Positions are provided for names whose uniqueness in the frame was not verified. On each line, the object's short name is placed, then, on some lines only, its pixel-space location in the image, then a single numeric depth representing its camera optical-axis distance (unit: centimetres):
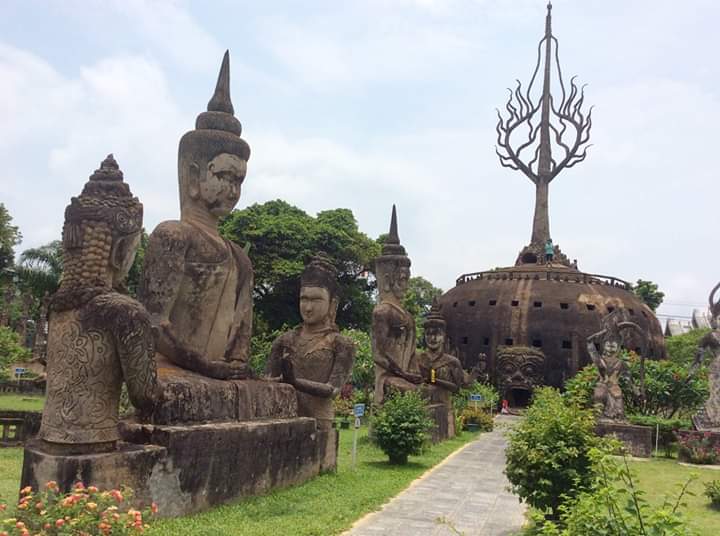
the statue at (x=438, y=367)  1578
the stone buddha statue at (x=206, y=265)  654
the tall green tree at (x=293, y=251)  3186
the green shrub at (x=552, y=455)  613
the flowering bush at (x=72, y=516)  325
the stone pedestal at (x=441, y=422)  1425
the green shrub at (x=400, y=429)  1062
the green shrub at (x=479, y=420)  2069
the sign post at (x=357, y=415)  981
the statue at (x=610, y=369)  1677
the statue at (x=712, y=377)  1641
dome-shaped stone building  3591
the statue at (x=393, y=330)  1323
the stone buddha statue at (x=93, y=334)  498
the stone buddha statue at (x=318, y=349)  897
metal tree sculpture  4444
